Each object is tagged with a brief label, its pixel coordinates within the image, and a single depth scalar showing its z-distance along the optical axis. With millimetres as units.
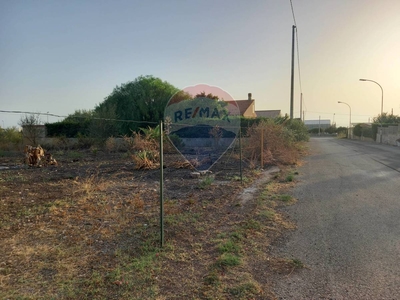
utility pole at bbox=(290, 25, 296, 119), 18828
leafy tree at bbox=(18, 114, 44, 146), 16625
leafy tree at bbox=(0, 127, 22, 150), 17562
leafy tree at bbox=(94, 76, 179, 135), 28125
